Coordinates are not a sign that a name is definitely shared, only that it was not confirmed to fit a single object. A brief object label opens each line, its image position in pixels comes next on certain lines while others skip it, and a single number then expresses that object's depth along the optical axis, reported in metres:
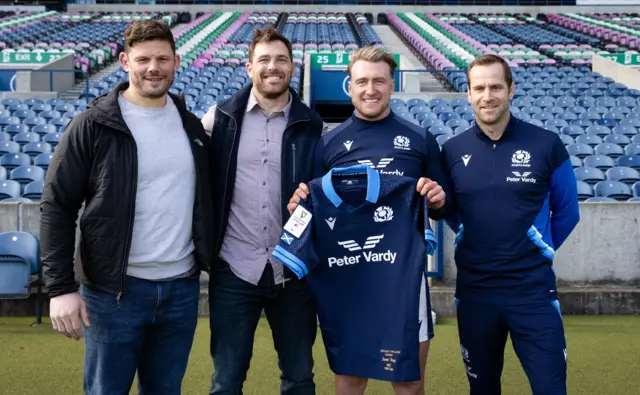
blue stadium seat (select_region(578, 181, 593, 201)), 7.41
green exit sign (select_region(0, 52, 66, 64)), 18.62
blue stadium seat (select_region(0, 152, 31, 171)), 8.73
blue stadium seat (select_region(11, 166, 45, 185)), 7.98
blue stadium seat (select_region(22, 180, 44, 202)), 7.16
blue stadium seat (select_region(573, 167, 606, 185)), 8.22
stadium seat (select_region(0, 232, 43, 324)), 5.19
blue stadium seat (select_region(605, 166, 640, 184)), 8.29
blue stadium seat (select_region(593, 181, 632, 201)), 7.49
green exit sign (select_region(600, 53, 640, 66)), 18.90
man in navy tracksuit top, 2.89
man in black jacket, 2.59
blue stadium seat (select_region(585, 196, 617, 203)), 6.58
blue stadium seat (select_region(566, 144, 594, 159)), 9.61
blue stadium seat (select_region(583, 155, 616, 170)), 8.88
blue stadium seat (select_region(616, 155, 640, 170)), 9.09
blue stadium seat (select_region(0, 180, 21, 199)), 7.13
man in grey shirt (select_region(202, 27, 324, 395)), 2.96
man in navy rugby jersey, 2.86
